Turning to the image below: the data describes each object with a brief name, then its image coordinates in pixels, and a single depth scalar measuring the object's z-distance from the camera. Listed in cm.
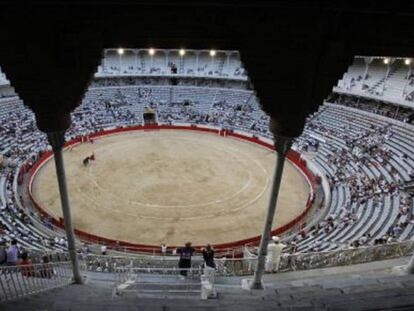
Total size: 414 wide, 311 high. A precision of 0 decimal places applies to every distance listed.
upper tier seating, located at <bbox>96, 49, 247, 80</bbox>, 4731
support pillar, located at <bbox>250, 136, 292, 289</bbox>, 775
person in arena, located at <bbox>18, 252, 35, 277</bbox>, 895
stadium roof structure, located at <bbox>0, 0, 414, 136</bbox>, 554
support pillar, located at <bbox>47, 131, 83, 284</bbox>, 752
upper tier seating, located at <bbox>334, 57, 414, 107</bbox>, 3606
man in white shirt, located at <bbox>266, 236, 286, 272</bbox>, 1099
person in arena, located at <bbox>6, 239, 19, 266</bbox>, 1034
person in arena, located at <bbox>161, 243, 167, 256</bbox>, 1909
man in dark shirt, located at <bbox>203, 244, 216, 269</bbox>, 1145
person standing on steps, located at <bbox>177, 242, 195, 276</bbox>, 1287
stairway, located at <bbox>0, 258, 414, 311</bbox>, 667
